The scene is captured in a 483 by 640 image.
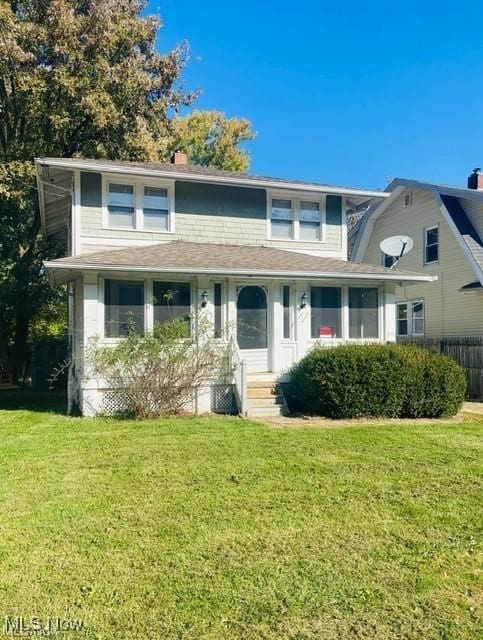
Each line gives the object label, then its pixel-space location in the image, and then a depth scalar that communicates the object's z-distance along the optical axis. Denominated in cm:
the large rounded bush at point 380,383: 968
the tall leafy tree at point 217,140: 3048
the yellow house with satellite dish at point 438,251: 1566
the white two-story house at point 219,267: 1030
